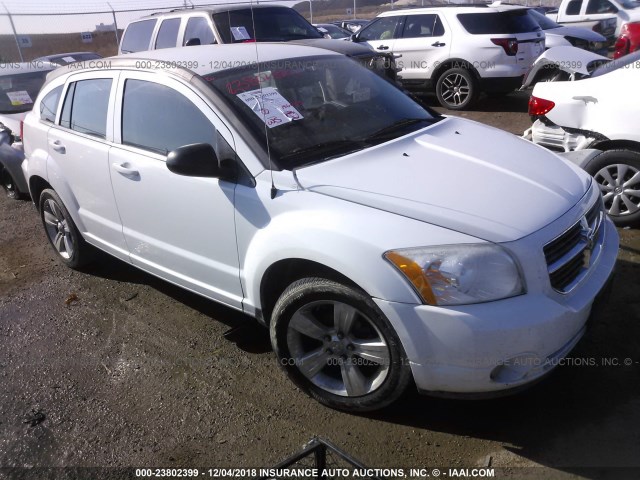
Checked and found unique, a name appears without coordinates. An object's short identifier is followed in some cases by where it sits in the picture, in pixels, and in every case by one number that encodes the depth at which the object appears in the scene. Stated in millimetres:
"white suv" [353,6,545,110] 8883
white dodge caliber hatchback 2363
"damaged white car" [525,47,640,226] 4332
